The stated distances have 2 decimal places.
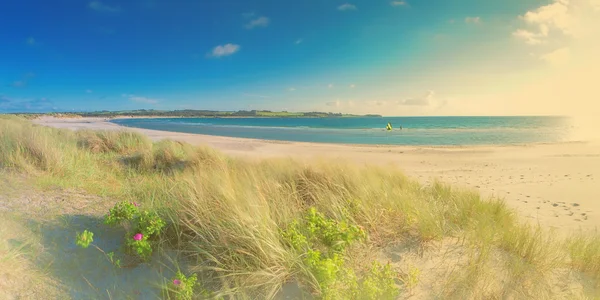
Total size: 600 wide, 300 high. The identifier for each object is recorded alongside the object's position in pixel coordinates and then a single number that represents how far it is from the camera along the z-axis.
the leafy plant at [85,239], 3.23
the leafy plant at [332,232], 3.38
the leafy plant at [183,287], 2.86
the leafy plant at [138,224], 3.43
